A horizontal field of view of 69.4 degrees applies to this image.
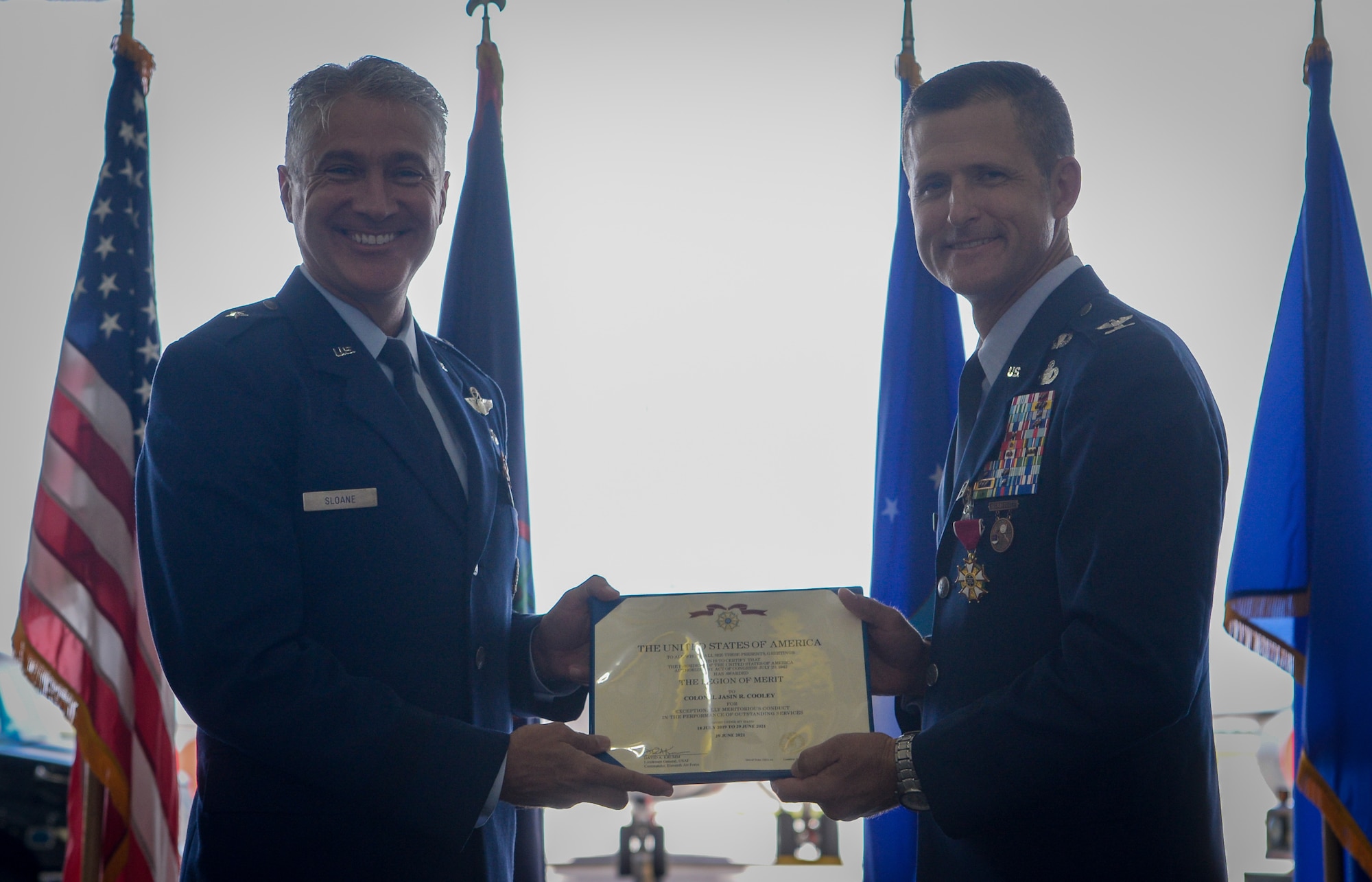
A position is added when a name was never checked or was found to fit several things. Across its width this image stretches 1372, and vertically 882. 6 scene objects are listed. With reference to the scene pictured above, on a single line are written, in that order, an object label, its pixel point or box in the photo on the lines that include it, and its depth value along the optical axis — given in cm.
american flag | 273
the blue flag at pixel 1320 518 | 251
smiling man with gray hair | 150
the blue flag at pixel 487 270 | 301
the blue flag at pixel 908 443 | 286
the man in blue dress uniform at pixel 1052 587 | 143
